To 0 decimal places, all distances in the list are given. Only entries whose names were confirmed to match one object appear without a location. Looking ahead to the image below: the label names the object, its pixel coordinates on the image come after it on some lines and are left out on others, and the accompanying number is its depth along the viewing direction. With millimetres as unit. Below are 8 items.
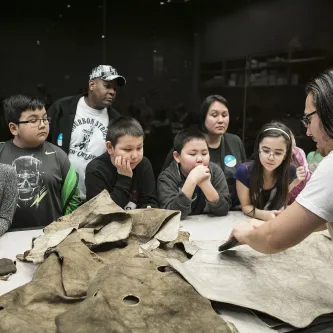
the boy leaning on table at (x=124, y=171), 2268
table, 1259
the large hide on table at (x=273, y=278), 1301
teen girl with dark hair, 2400
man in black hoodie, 2826
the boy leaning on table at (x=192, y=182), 2289
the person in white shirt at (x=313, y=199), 1227
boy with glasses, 2240
